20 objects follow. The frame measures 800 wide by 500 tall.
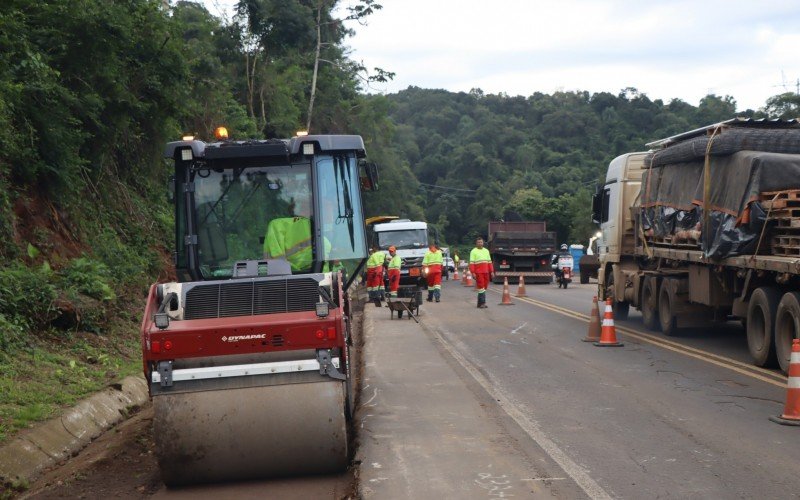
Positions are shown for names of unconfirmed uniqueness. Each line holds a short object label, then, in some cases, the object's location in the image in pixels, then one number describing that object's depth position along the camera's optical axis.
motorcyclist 36.69
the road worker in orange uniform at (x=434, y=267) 25.62
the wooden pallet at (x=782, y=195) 11.96
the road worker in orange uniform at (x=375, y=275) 25.48
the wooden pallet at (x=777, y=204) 12.06
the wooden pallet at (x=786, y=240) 11.65
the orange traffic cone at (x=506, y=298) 25.66
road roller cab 7.18
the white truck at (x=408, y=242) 33.94
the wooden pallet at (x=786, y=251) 11.63
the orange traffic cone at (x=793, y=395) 9.00
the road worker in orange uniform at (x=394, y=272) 24.62
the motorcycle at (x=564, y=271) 35.06
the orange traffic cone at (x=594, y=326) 16.41
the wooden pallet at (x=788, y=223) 11.65
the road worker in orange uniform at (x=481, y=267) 24.14
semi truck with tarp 12.28
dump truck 37.94
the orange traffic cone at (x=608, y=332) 15.58
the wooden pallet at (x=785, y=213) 11.96
